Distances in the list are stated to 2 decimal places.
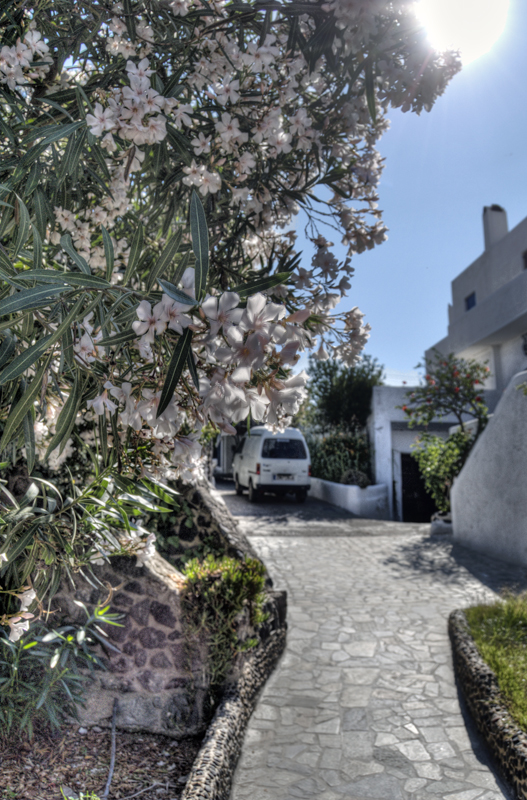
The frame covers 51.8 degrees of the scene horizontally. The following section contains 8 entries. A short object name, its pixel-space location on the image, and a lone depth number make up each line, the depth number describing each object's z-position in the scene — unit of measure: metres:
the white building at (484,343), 15.20
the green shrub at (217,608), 3.52
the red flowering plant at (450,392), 10.81
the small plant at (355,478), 14.55
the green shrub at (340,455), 15.87
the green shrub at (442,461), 10.81
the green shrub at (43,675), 2.77
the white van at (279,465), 14.98
